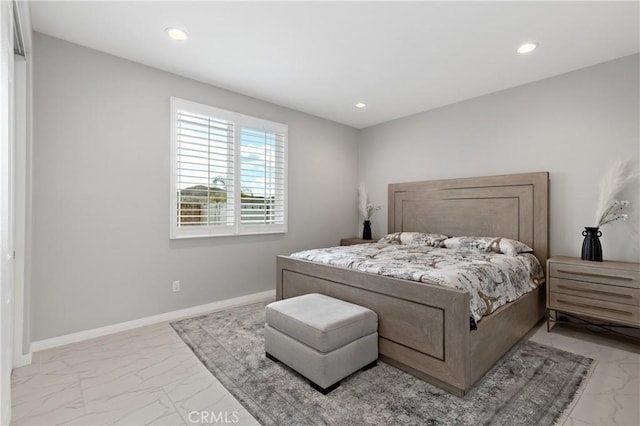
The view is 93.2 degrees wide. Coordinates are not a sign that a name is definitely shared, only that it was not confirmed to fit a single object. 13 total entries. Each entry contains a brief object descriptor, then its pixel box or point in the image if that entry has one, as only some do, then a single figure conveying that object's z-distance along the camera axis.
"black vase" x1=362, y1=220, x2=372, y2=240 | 4.87
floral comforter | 2.11
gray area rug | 1.70
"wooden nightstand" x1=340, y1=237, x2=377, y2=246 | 4.64
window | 3.32
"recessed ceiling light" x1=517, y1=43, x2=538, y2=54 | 2.69
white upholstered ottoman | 1.93
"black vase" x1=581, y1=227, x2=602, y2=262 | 2.80
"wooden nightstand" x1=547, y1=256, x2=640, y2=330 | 2.48
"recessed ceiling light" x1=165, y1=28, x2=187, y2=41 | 2.49
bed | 1.92
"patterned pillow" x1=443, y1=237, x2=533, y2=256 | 3.17
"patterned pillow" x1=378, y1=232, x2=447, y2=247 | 3.82
